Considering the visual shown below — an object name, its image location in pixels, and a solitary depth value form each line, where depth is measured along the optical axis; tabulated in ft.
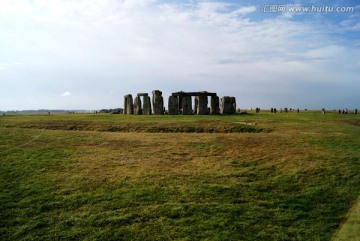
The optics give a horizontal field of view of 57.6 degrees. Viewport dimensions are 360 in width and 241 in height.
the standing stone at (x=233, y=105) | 134.57
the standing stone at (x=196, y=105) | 130.21
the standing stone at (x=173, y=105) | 126.72
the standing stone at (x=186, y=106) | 127.34
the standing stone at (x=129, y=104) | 134.51
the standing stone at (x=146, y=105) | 128.57
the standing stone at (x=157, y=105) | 127.85
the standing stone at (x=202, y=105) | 128.26
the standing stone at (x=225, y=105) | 131.64
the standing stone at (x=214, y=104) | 132.26
